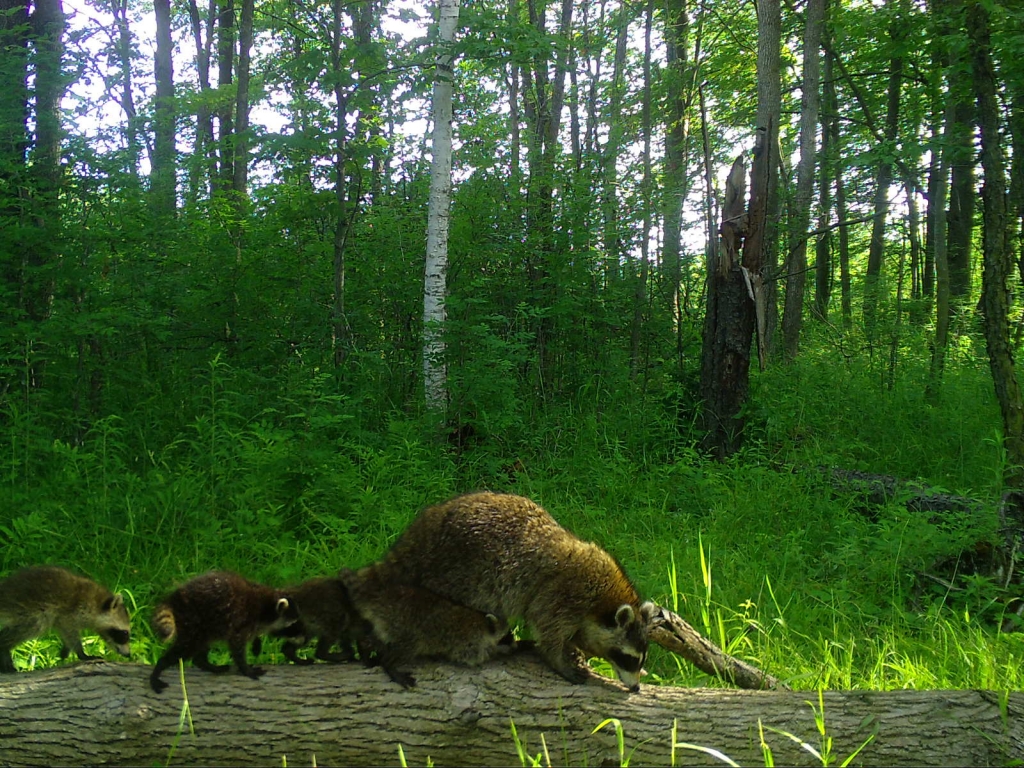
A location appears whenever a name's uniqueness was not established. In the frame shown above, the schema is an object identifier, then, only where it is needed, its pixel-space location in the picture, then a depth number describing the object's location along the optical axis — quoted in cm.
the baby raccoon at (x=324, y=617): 337
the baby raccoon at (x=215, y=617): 310
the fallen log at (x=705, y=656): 372
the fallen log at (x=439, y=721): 278
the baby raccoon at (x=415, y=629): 319
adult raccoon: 339
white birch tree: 848
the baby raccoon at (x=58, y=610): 328
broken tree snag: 842
